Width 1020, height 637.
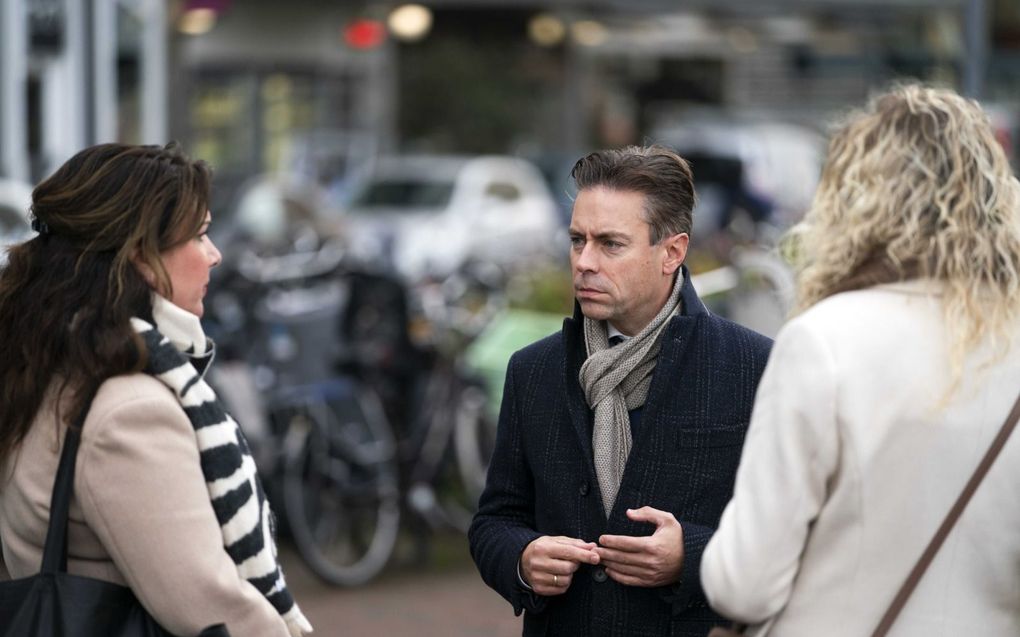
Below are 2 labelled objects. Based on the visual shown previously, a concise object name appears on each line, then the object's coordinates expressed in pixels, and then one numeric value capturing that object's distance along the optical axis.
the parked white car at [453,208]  19.45
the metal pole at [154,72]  15.06
